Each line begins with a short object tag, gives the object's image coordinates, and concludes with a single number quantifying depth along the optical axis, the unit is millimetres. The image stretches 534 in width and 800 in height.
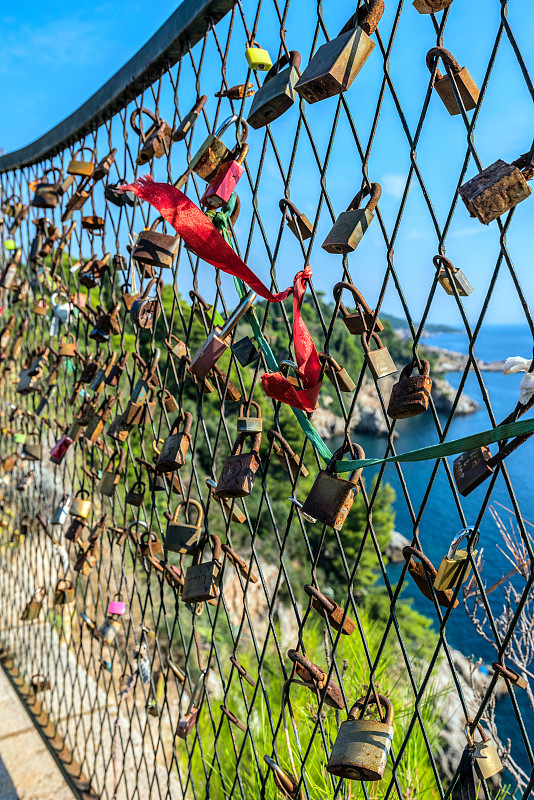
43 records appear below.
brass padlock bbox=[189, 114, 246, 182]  846
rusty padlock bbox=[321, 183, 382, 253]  642
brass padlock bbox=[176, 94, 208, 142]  983
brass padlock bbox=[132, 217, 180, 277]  991
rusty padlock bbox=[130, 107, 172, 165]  1126
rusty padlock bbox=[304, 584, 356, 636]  758
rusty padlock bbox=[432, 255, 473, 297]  611
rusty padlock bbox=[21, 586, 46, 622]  1995
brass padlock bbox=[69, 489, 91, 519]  1551
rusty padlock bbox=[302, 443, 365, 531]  665
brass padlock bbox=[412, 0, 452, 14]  606
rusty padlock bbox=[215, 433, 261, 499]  831
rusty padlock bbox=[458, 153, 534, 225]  529
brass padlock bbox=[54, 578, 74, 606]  1762
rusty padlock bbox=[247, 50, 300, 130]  709
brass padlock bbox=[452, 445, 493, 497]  586
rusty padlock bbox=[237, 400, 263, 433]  839
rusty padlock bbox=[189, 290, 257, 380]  812
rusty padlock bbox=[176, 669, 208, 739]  1084
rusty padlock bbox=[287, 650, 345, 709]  793
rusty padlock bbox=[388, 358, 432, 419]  605
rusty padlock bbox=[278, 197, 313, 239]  817
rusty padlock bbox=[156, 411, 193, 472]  1013
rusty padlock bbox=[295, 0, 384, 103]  603
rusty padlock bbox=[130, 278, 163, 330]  1143
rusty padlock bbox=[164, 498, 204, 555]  1018
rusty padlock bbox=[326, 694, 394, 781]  684
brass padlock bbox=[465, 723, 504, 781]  643
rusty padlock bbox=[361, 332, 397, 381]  658
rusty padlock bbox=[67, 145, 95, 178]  1496
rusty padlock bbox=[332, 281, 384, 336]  700
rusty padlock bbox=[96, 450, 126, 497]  1379
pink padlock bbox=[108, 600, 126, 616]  1418
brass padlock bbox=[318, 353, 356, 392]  751
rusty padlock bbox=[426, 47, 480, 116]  593
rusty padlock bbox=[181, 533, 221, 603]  940
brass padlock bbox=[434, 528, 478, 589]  629
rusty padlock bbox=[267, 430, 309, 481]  871
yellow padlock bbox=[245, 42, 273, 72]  794
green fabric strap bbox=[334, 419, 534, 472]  532
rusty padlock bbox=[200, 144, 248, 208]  838
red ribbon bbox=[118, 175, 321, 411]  737
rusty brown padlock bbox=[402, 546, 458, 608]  671
